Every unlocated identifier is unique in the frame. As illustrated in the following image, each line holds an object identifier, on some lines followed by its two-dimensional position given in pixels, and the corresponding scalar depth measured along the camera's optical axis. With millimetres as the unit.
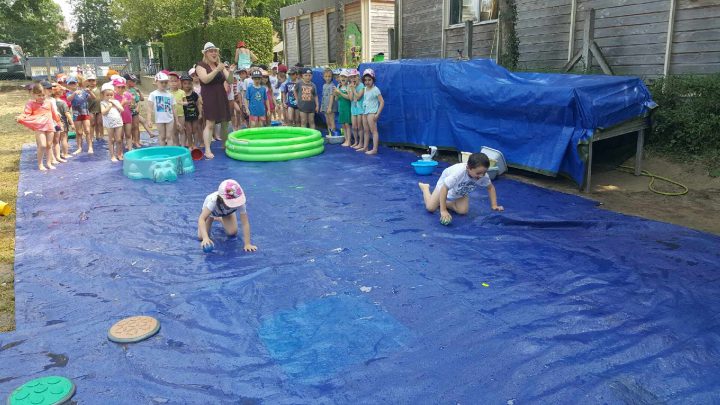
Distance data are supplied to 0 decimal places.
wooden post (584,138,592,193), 6703
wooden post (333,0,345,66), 16312
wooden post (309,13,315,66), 23219
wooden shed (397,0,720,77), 8180
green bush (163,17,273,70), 24922
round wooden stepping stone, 3396
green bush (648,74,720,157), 7484
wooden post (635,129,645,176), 7375
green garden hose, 6827
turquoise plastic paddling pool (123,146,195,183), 7758
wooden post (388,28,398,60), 15388
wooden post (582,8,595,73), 8719
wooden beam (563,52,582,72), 9172
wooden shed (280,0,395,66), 19938
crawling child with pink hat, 4668
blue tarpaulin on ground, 2975
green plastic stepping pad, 2756
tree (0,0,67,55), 54031
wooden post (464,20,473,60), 12172
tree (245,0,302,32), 32188
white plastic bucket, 7711
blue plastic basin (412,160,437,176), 7988
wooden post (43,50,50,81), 26891
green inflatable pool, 9266
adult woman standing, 8812
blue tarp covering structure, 6801
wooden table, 6727
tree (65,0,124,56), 62531
